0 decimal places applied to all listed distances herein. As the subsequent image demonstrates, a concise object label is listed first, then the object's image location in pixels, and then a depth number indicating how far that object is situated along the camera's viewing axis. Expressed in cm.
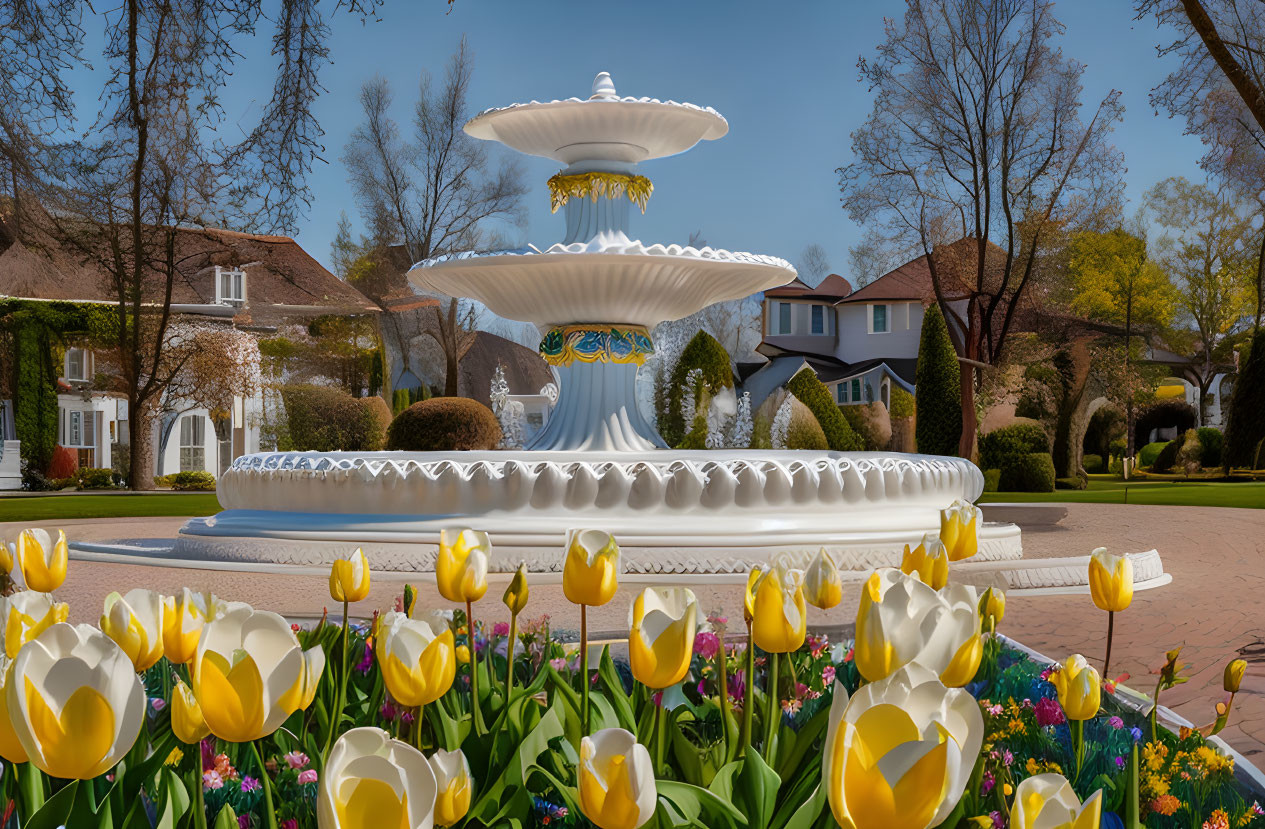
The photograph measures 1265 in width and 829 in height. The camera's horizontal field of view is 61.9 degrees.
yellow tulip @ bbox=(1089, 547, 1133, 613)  231
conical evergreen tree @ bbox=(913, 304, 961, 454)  2444
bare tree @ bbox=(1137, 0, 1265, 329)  891
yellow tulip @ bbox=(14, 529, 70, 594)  246
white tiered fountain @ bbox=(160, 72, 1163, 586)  803
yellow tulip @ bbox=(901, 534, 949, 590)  229
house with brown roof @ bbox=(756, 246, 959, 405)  3931
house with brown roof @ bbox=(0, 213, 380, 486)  2914
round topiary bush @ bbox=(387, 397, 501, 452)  2166
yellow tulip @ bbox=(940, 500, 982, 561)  260
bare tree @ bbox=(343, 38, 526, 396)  3019
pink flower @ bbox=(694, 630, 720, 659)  279
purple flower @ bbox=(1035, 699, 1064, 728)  254
